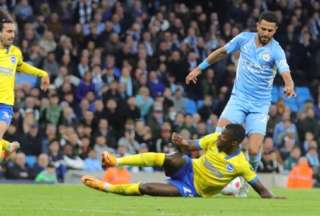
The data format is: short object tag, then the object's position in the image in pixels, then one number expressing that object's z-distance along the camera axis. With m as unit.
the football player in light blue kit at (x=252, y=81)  15.41
